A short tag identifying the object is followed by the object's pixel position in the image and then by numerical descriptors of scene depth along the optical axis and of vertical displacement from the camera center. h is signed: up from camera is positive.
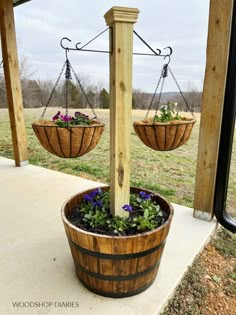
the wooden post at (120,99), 1.06 +0.02
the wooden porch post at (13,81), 2.77 +0.27
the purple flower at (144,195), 1.43 -0.55
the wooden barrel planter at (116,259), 1.08 -0.74
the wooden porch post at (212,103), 1.56 +0.00
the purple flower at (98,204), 1.38 -0.58
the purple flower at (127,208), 1.23 -0.54
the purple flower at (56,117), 1.56 -0.09
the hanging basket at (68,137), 1.41 -0.20
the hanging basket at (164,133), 1.43 -0.18
